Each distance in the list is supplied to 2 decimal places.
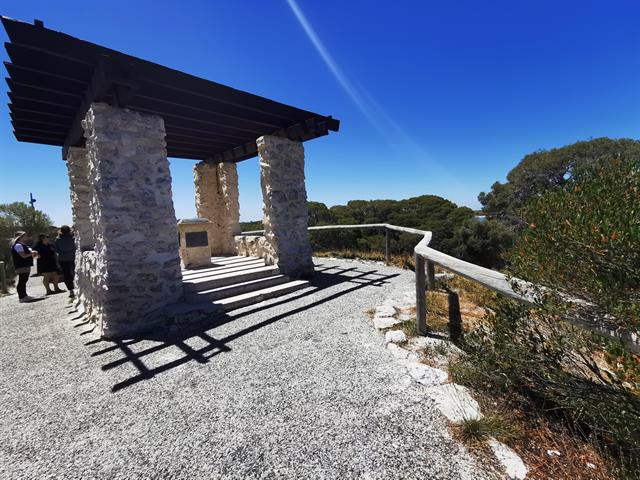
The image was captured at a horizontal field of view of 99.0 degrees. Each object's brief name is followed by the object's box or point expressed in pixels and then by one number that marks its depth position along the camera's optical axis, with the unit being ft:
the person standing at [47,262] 21.89
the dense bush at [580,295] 4.33
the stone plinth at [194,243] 21.08
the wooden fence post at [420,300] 10.42
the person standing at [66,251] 21.58
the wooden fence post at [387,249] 23.99
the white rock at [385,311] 12.77
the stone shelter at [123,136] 11.93
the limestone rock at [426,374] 7.86
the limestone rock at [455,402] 6.39
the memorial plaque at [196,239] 21.27
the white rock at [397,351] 9.38
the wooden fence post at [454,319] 10.18
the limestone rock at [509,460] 4.97
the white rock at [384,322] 11.66
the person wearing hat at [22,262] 20.64
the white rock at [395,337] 10.31
